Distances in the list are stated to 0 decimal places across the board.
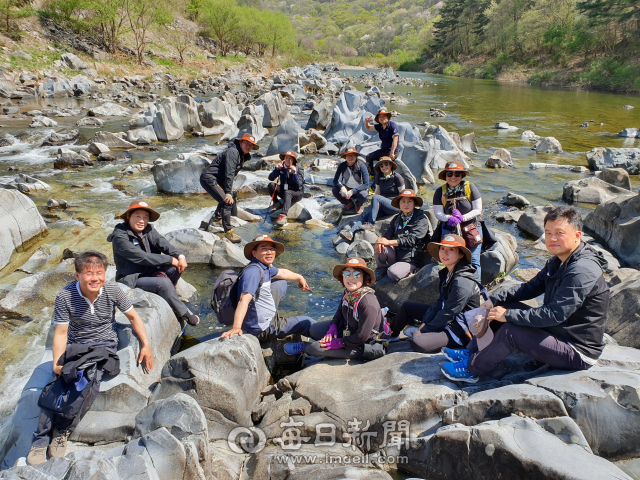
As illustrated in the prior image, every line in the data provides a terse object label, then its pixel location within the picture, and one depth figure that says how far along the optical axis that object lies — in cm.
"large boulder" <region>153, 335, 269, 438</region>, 408
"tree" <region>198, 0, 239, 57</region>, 5447
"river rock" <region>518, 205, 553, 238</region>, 912
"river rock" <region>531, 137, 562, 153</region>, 1697
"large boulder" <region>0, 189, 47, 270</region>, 751
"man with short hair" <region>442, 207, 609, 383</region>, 339
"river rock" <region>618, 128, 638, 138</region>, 1945
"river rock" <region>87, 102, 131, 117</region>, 2148
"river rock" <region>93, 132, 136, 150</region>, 1519
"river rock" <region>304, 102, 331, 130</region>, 2016
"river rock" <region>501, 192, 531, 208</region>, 1094
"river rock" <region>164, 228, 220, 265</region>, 783
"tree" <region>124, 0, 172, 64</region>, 3950
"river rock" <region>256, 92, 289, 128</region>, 2070
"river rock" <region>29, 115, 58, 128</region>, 1833
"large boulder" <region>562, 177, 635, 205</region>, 1103
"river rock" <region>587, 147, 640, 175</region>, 1387
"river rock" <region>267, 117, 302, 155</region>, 1509
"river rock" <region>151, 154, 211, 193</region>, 1106
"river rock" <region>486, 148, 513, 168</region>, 1469
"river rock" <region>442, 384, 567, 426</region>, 321
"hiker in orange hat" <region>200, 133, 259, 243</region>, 917
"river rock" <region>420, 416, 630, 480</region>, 275
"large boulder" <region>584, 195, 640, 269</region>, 800
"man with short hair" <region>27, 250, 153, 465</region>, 373
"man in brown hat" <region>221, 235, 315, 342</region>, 480
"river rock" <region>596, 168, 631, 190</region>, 1168
